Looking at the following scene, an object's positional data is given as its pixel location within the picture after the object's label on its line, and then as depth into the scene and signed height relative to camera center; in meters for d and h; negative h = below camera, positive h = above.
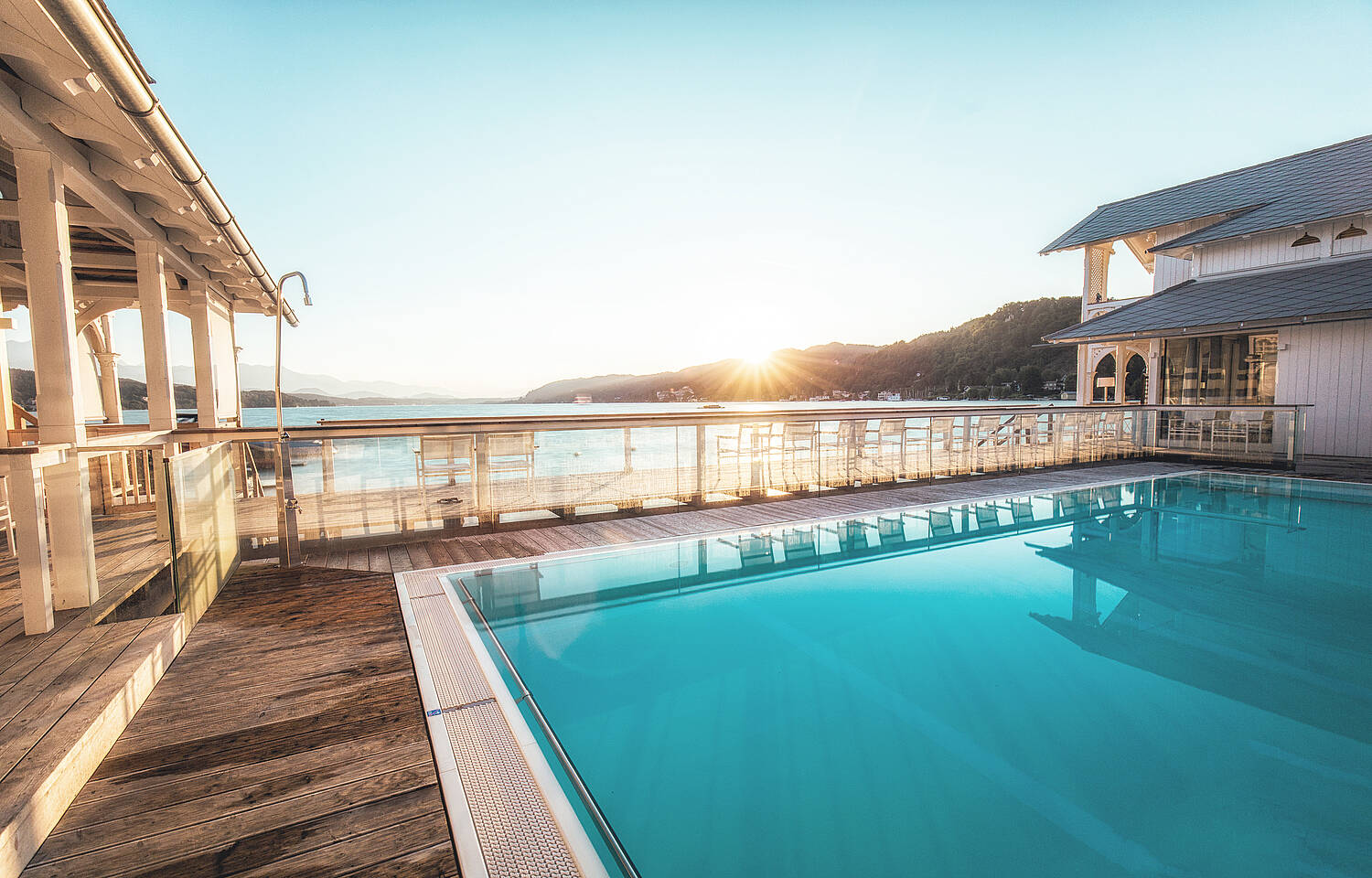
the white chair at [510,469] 5.35 -0.59
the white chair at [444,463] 5.01 -0.48
